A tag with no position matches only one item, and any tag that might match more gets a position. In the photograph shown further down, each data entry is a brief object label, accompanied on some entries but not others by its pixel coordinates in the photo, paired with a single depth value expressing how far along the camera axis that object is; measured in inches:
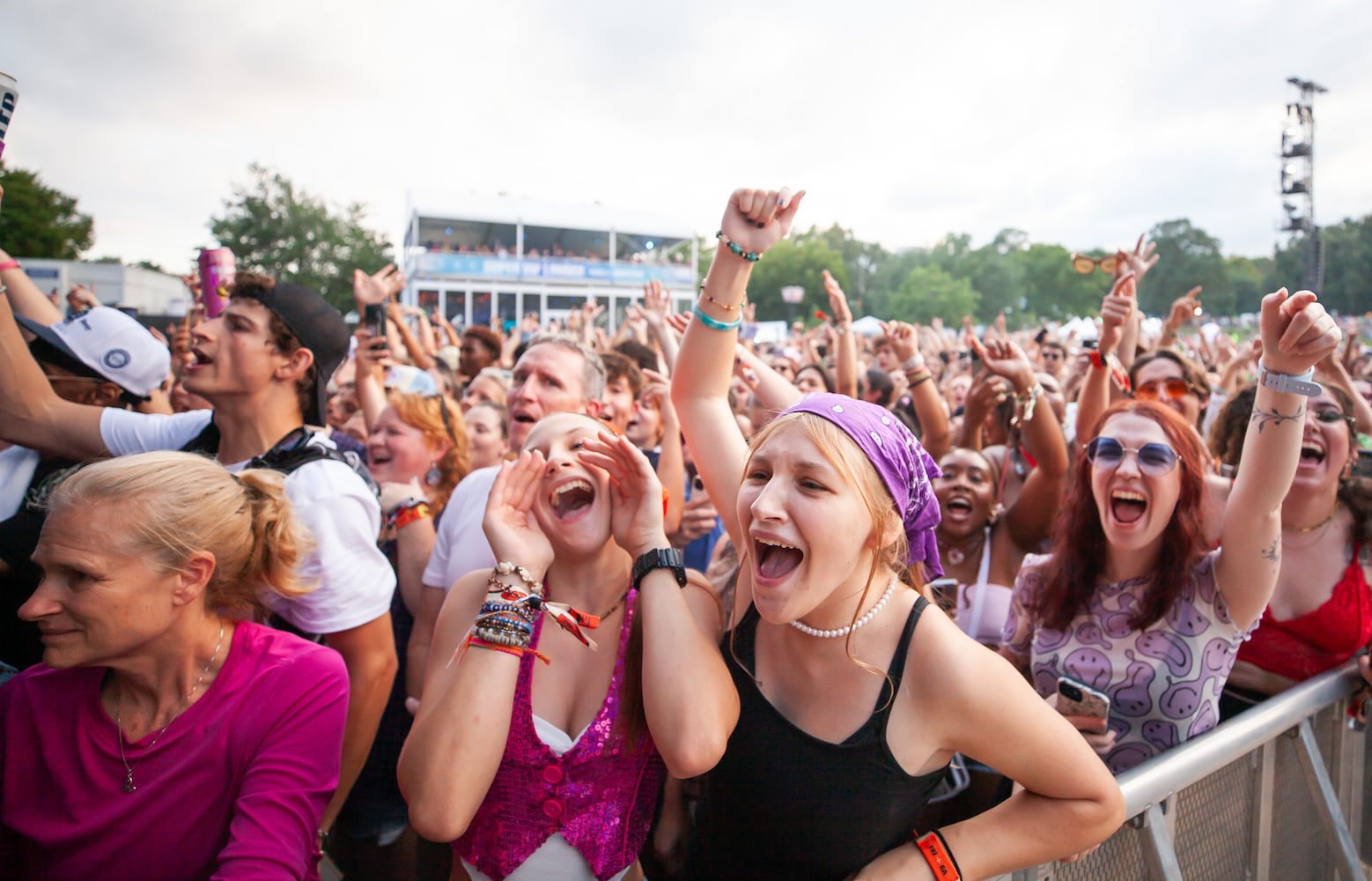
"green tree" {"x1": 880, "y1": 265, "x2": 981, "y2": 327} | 2436.0
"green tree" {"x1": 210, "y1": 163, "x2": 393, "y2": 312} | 1643.7
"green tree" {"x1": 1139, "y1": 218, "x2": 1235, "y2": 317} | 2775.6
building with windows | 1631.4
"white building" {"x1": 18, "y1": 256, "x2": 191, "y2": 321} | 893.8
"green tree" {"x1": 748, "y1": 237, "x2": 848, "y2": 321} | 2485.2
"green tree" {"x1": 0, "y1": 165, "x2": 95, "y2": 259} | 1326.3
